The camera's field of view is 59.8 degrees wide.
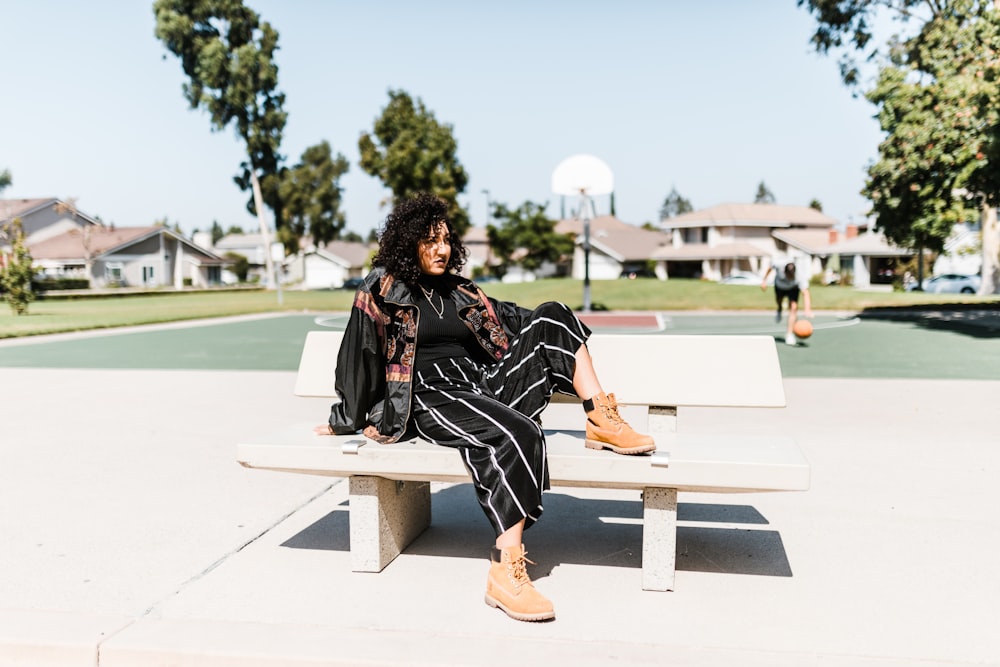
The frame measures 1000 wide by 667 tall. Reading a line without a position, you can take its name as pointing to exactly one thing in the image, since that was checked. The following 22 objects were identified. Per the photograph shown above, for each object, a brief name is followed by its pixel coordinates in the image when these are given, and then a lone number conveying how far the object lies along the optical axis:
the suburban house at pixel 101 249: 69.88
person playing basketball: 15.09
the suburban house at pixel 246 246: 120.62
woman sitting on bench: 3.64
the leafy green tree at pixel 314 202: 82.06
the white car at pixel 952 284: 45.12
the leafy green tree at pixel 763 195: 179.50
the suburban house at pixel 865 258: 64.81
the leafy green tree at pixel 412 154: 58.66
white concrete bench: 3.62
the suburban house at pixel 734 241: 73.50
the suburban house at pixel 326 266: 98.50
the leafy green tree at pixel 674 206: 180.25
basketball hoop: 27.58
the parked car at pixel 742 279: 57.47
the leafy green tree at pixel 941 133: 18.67
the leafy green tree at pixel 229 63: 53.94
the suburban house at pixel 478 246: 99.24
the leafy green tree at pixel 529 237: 70.88
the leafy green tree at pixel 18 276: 26.23
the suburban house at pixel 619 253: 81.06
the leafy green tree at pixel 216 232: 159.43
